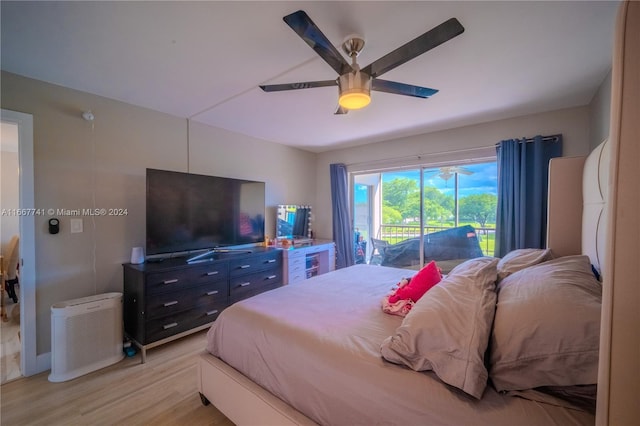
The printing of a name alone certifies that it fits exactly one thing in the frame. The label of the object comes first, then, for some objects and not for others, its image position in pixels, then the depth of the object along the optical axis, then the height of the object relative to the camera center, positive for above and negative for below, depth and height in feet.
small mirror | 13.85 -0.77
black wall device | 7.45 -0.55
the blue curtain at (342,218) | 14.82 -0.59
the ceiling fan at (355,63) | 4.08 +2.73
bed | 2.92 -2.12
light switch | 7.84 -0.57
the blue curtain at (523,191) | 9.38 +0.64
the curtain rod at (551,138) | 9.23 +2.51
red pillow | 5.67 -1.71
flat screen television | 8.64 -0.17
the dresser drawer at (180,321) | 7.79 -3.65
